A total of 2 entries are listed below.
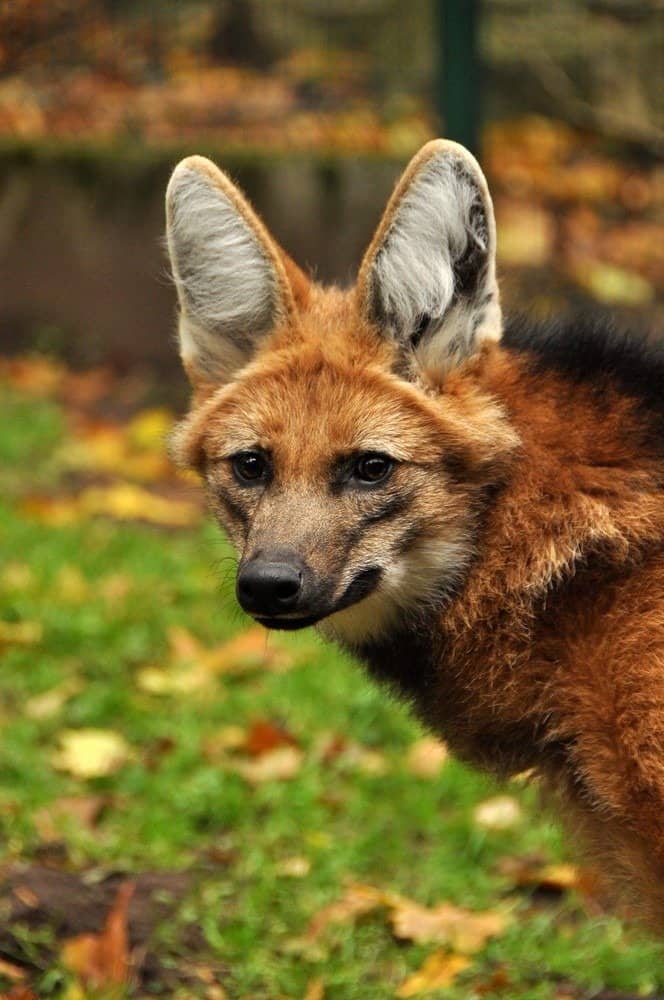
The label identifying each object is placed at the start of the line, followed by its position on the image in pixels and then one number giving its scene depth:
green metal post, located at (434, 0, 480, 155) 15.63
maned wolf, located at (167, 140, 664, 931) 5.65
